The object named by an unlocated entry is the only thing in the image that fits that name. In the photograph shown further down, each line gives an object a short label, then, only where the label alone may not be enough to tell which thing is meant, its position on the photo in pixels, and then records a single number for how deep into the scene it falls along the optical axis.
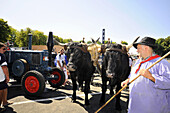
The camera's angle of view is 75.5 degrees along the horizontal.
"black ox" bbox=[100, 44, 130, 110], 3.21
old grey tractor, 4.43
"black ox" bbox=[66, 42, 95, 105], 3.76
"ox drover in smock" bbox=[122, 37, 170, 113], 1.67
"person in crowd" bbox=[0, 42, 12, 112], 3.41
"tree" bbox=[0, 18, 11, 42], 29.24
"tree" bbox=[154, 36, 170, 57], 46.48
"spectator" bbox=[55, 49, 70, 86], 6.85
